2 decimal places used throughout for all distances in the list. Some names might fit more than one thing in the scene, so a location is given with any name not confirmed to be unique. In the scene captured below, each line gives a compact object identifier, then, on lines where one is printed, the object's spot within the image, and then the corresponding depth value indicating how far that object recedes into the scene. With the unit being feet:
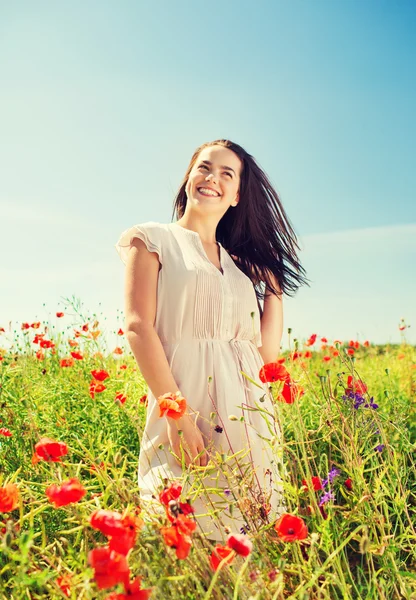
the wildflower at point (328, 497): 5.77
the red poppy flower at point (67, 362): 13.52
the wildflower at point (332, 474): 5.95
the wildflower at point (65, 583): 5.02
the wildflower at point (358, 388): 7.17
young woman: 7.07
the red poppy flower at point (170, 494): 4.63
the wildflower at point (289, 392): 6.08
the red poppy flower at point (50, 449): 4.75
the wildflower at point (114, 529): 3.79
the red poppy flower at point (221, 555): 4.26
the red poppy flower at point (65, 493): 4.19
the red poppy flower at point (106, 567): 3.70
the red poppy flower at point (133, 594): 3.84
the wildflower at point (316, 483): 6.20
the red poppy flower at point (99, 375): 9.21
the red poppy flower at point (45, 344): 14.78
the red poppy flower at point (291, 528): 4.57
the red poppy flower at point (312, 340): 15.88
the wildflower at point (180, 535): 4.15
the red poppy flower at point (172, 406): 5.38
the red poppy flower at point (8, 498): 4.67
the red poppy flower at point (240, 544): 3.99
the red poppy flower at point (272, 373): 6.02
